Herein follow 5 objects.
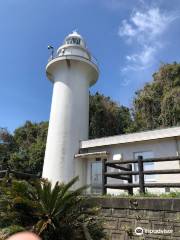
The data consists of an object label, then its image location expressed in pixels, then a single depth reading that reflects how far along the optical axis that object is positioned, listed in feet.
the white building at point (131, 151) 35.58
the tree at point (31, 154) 69.05
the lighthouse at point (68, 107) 43.91
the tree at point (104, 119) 77.05
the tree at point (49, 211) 17.40
